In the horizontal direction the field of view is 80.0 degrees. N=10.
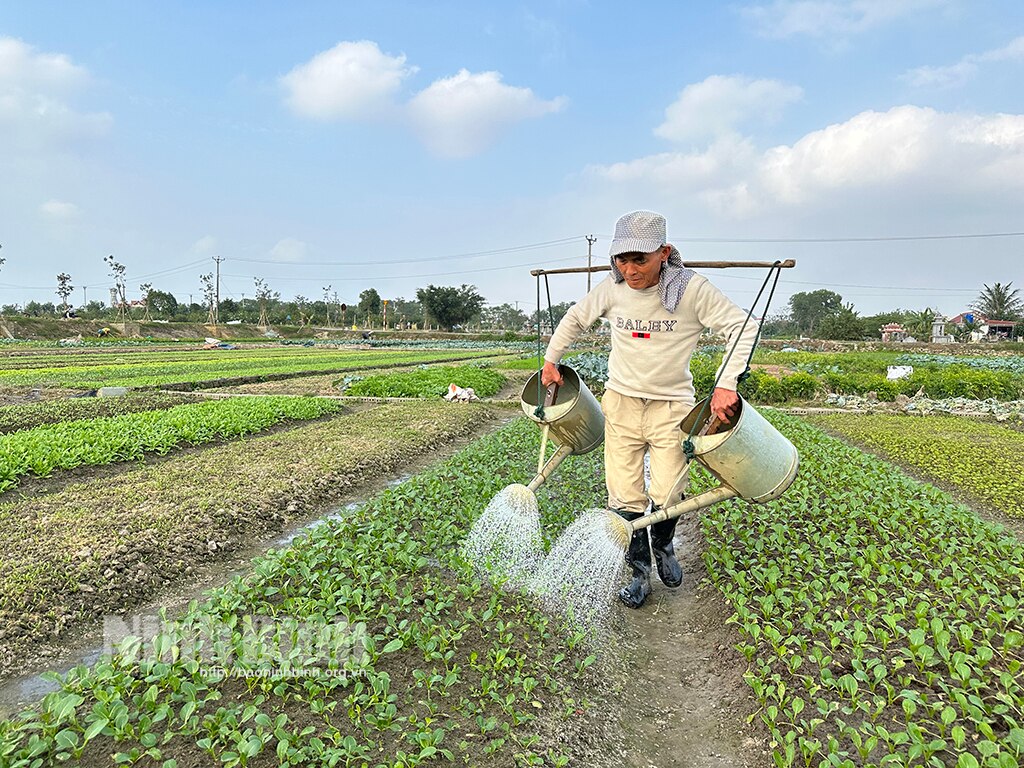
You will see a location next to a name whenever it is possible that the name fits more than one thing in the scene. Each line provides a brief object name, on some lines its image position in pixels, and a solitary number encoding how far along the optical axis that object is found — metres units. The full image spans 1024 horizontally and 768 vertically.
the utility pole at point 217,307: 53.01
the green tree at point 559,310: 46.28
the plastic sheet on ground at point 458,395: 13.51
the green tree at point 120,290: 46.62
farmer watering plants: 3.20
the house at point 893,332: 57.06
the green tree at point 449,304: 65.06
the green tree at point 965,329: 53.52
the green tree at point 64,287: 50.41
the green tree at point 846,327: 52.03
